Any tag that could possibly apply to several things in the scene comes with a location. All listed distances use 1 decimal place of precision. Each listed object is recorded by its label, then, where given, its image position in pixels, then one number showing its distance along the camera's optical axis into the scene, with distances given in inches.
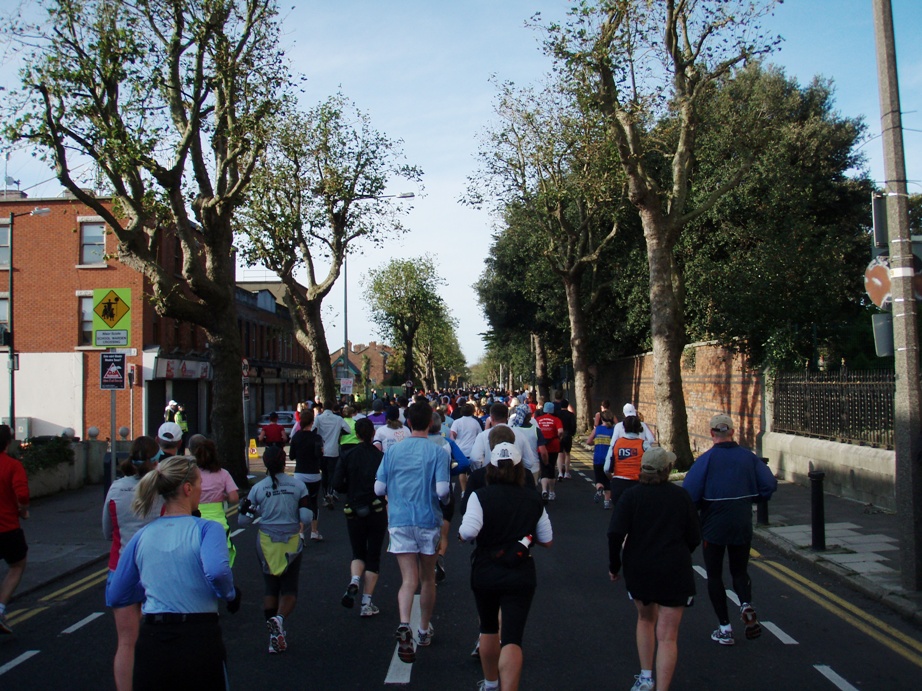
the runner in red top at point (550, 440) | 566.9
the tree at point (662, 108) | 661.9
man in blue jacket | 258.5
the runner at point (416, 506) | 259.4
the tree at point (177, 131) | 580.4
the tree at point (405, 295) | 2674.7
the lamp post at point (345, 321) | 1478.3
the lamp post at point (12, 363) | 992.7
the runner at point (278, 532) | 262.4
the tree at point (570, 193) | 1038.4
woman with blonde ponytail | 142.7
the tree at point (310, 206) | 1074.1
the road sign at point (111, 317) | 458.8
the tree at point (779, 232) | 742.5
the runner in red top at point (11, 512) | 279.6
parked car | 1323.5
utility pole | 310.3
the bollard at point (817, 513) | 390.6
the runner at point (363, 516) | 291.7
